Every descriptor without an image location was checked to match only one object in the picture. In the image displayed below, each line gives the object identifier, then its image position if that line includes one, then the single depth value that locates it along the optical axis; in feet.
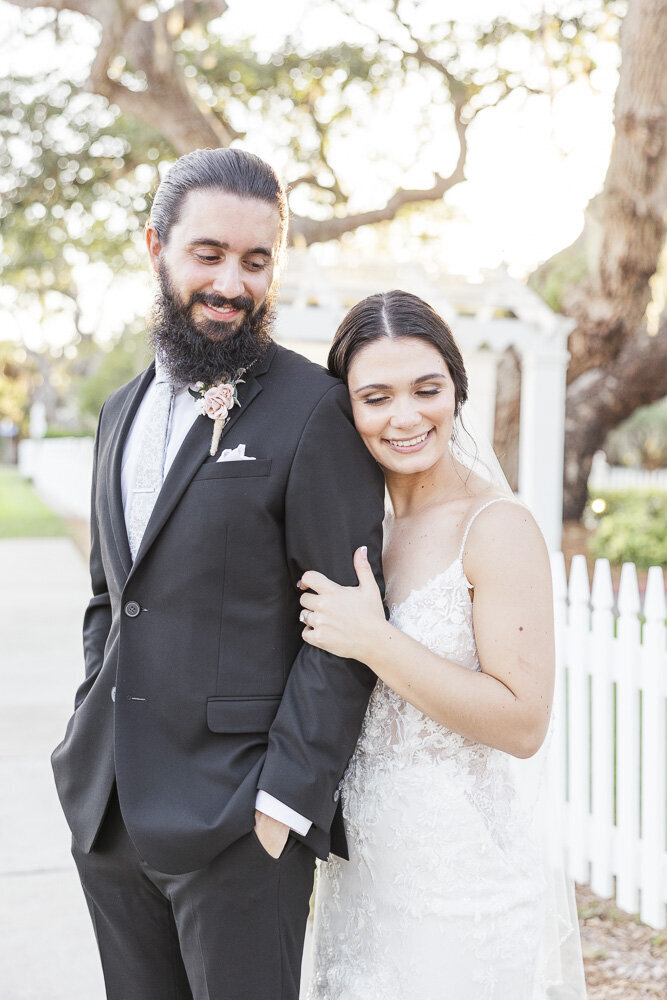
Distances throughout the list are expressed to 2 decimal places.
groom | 6.59
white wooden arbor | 30.35
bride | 6.92
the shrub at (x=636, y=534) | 39.58
